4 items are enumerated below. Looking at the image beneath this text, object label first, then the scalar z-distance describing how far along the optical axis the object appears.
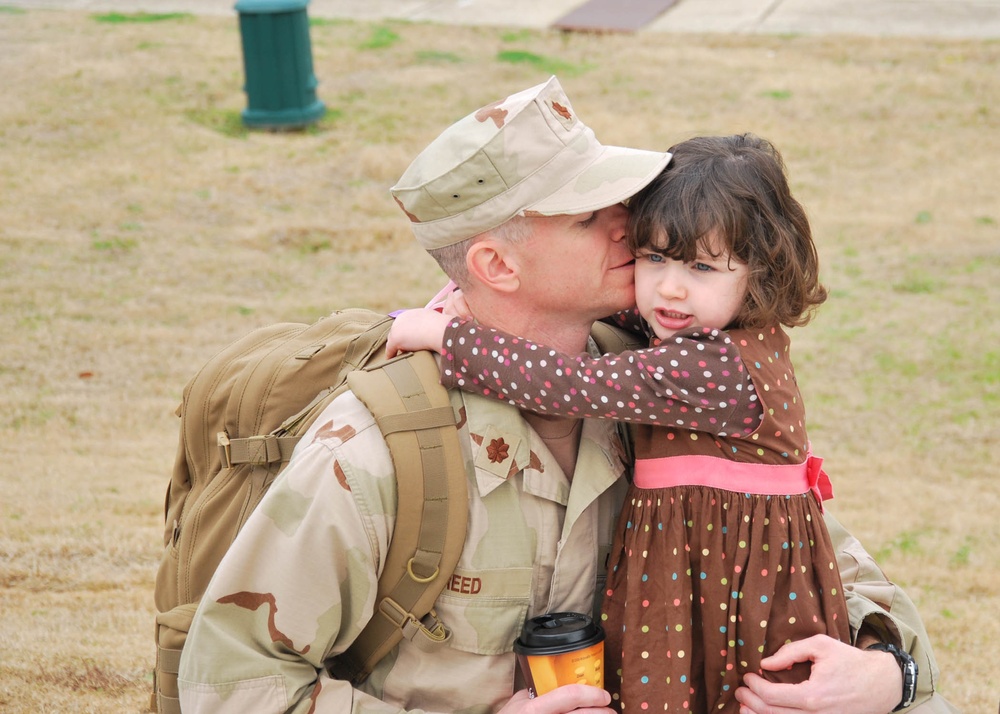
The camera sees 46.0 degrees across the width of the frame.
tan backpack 2.28
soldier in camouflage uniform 2.25
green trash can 10.96
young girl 2.42
